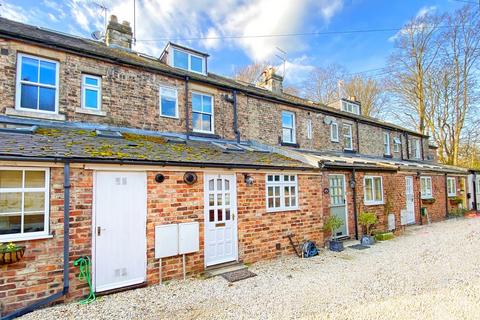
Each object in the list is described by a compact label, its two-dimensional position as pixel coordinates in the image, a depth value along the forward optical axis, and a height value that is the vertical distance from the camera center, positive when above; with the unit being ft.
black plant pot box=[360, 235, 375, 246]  28.66 -7.77
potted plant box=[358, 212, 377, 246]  28.85 -6.49
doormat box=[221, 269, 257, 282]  18.99 -7.83
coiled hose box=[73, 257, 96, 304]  15.61 -5.91
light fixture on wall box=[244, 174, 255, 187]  23.15 -0.25
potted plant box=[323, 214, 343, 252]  26.58 -5.99
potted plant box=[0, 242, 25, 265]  13.16 -3.91
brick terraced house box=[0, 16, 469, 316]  15.26 +0.56
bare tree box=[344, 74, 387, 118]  79.92 +26.70
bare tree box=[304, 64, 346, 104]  79.98 +30.90
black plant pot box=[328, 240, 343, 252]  26.49 -7.64
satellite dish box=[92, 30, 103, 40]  36.44 +21.73
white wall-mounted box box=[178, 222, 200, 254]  19.03 -4.69
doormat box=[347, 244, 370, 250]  27.22 -8.12
